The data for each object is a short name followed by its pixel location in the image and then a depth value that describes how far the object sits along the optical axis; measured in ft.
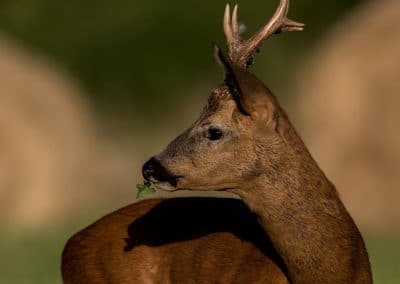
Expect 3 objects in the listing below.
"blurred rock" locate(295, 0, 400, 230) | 72.33
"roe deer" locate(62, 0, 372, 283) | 32.50
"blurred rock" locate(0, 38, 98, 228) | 73.77
